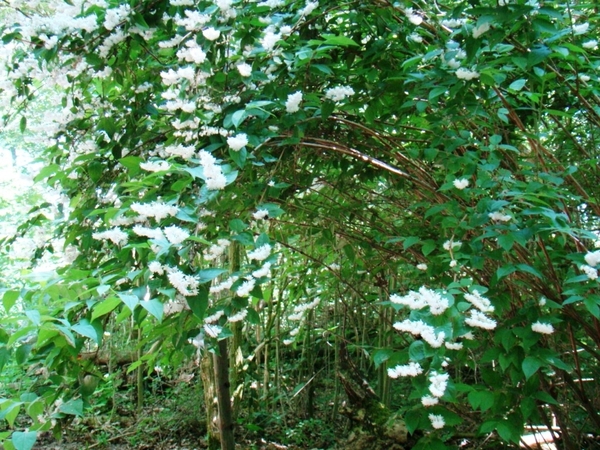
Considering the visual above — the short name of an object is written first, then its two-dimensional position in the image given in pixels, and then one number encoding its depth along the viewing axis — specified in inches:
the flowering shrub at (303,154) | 55.3
